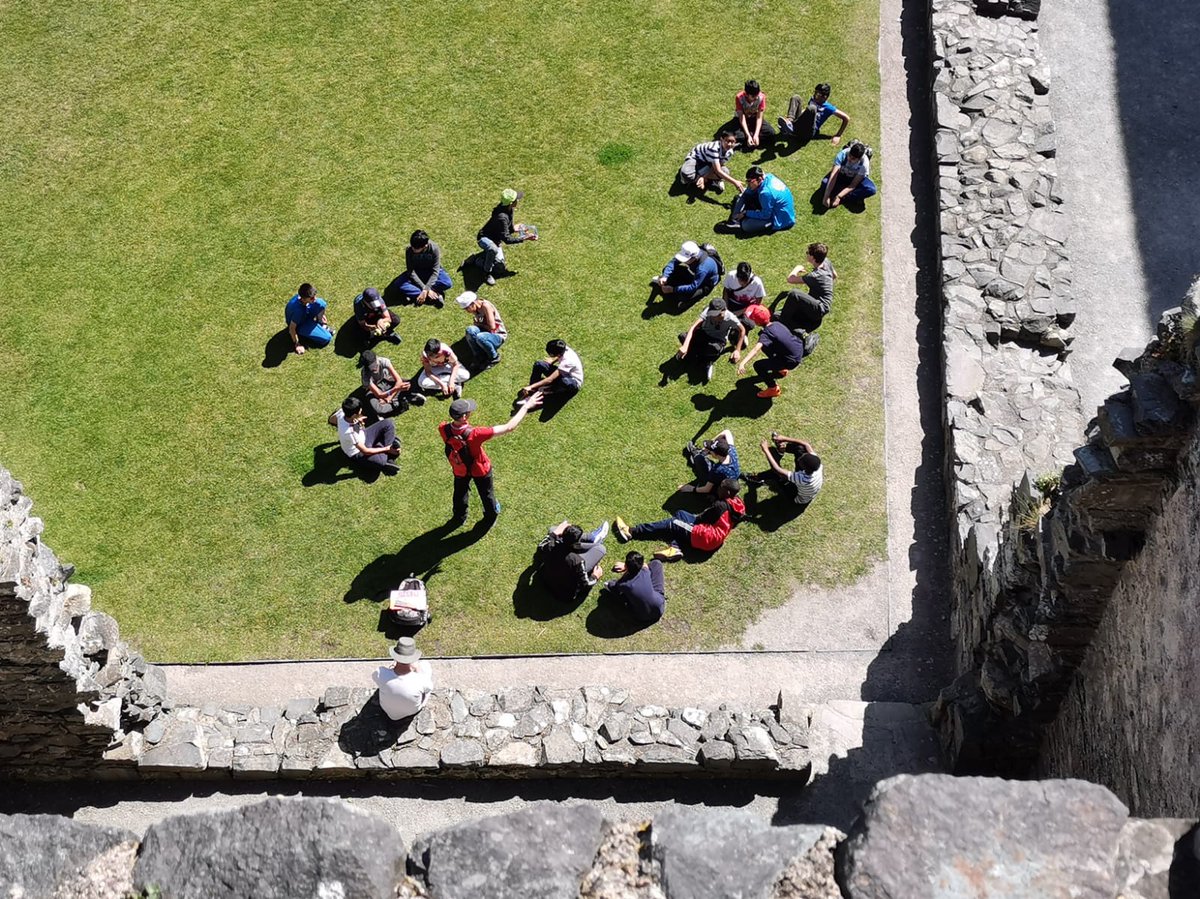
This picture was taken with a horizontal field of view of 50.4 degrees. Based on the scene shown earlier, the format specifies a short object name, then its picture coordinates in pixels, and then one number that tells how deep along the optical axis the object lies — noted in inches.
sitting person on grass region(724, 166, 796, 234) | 702.5
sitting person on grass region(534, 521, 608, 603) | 556.1
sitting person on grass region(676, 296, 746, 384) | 633.6
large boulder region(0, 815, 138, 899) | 231.0
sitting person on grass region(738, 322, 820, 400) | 634.2
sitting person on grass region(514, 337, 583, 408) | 637.9
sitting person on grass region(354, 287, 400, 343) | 668.1
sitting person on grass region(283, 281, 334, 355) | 668.1
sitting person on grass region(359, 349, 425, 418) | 640.4
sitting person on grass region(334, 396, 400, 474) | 620.7
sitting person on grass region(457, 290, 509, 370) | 658.8
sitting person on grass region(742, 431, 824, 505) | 579.5
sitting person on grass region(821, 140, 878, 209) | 708.0
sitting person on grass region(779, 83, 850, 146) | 749.3
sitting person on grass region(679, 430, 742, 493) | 590.2
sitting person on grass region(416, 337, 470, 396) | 646.5
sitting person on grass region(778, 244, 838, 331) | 646.5
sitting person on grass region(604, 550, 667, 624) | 548.4
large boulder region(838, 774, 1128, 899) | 215.2
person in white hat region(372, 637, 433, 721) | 484.4
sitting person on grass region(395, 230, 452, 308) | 685.9
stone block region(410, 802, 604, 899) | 224.2
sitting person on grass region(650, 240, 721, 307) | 673.0
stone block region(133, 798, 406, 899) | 224.1
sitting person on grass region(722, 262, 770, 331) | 648.4
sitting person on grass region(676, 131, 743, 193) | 734.1
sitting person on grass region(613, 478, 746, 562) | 575.2
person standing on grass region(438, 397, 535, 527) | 551.5
